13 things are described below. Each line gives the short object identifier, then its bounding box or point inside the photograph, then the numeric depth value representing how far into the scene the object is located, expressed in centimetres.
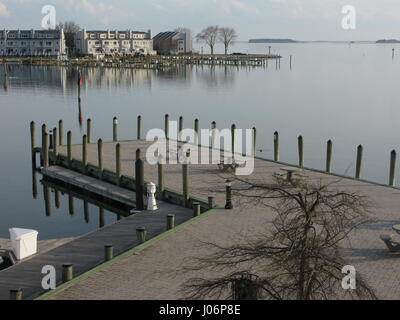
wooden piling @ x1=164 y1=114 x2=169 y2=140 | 3950
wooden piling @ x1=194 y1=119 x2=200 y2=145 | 3829
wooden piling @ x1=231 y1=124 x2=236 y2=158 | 3606
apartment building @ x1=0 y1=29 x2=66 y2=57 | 18275
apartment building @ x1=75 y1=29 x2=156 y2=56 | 19350
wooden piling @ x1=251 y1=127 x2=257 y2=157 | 3412
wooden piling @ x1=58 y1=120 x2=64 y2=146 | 3578
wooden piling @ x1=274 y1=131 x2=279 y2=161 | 3191
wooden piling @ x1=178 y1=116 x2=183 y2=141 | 3931
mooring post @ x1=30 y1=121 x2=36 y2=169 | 3584
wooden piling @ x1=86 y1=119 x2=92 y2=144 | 3742
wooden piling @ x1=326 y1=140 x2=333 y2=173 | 2934
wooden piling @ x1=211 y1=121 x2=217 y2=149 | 3695
